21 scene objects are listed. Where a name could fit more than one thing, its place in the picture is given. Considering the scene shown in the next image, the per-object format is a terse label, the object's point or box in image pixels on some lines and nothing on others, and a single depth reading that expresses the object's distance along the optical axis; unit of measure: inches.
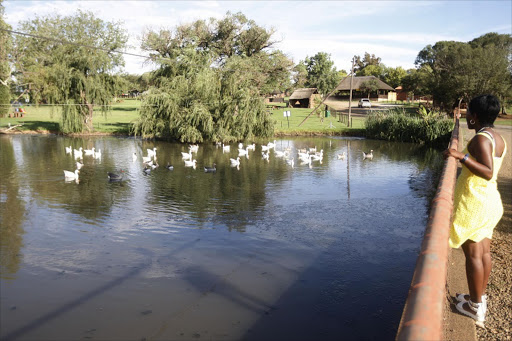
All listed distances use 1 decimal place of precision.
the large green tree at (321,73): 3280.0
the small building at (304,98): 2711.6
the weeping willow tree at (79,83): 1342.3
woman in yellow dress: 147.2
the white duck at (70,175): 712.4
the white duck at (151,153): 938.9
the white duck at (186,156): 913.4
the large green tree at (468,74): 1716.3
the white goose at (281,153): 981.2
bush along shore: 1194.0
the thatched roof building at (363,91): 2856.8
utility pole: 1528.3
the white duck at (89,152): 967.6
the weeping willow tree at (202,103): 1219.2
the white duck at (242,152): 995.9
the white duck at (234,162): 865.0
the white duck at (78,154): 944.3
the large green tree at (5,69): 1851.6
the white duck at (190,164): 853.2
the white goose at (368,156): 957.8
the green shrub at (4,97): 1941.4
